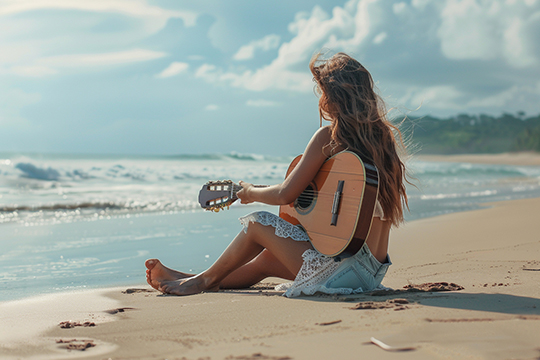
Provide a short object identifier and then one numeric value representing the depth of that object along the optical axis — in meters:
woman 2.60
